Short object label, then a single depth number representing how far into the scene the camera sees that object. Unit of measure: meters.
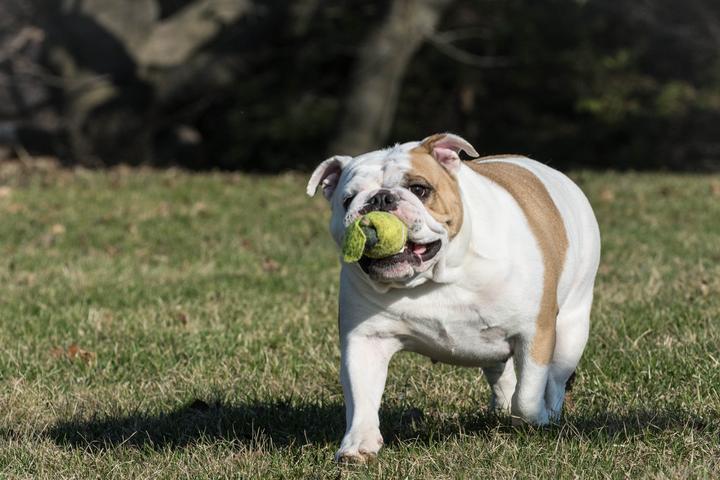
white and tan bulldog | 8.41
